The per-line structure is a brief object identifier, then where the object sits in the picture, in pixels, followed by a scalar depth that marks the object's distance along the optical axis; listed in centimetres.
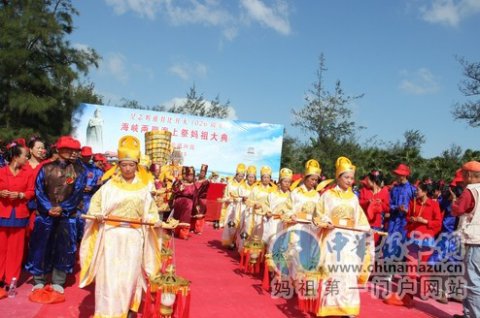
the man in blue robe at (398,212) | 713
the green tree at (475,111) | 2043
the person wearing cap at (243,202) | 901
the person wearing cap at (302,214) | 592
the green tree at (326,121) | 2217
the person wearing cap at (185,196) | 1102
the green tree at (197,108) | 3103
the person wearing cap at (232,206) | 998
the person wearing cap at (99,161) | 875
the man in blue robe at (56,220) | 516
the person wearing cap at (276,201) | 748
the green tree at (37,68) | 1564
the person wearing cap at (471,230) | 492
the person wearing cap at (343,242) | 504
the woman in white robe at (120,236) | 426
